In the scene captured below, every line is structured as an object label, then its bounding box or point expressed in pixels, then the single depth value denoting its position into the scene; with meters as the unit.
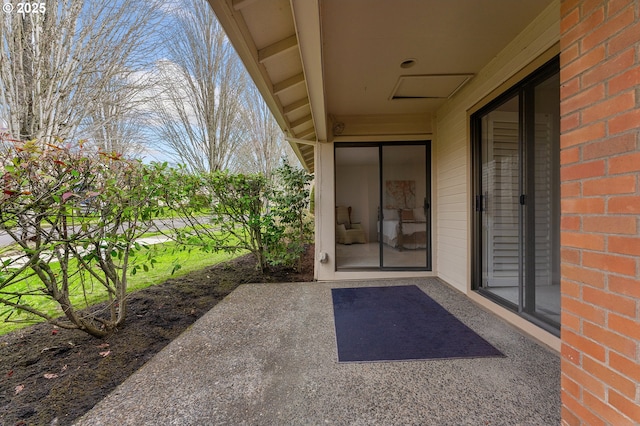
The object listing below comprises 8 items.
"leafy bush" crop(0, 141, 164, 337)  1.68
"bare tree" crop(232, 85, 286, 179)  8.80
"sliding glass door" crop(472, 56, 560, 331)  2.26
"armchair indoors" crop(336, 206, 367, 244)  4.89
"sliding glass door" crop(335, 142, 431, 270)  4.28
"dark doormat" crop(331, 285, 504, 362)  2.02
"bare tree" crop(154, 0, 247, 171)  7.09
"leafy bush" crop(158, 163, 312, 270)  3.63
